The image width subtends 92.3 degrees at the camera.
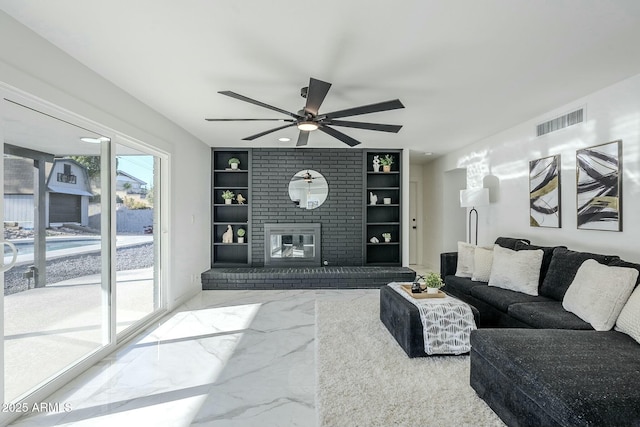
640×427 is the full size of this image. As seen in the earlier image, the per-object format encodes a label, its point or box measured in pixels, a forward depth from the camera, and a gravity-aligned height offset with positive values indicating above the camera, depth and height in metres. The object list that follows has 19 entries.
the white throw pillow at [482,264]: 3.69 -0.62
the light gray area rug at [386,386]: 1.87 -1.24
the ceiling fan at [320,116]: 2.29 +0.88
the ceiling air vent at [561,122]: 3.19 +1.02
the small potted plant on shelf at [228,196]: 5.70 +0.32
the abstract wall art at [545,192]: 3.44 +0.25
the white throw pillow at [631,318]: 1.97 -0.69
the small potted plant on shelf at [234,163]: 5.67 +0.93
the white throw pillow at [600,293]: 2.18 -0.59
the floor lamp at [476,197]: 4.32 +0.24
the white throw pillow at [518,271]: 3.12 -0.60
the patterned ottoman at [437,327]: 2.62 -0.98
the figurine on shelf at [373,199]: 5.85 +0.28
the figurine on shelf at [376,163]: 5.84 +0.96
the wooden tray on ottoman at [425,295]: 2.96 -0.79
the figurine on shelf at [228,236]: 5.73 -0.43
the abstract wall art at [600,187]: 2.78 +0.26
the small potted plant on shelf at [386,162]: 5.82 +0.97
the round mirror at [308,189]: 5.79 +0.46
